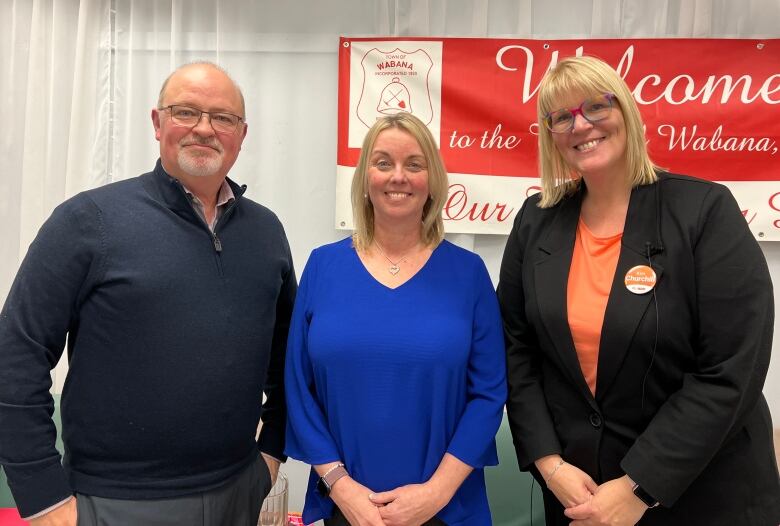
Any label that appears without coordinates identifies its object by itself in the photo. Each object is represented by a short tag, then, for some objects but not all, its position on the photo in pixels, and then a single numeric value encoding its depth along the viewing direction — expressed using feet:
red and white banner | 8.03
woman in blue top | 4.41
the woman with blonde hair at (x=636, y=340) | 3.88
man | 4.03
